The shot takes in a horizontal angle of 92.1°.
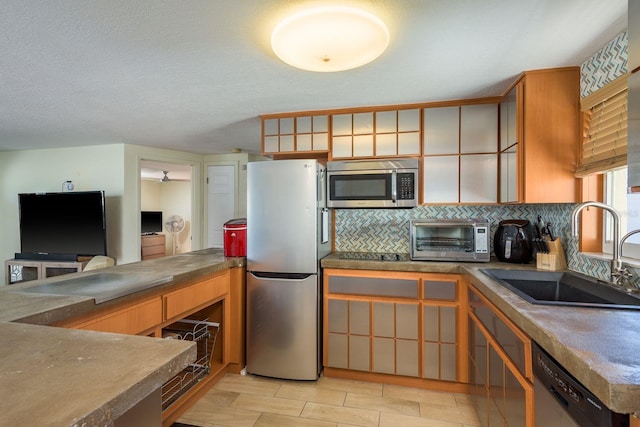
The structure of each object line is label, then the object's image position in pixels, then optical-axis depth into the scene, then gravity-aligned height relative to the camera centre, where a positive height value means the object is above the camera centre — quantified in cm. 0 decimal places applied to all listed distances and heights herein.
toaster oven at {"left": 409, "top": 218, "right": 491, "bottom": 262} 230 -22
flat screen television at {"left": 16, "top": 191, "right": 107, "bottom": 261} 385 -18
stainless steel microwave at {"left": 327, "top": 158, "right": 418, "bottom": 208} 245 +22
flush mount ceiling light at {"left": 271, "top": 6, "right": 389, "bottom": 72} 119 +72
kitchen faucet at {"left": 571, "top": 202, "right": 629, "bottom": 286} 144 -19
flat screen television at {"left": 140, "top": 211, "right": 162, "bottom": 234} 773 -28
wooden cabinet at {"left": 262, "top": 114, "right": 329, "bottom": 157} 269 +68
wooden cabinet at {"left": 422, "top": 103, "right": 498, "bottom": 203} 240 +45
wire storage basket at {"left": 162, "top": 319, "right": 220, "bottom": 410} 205 -113
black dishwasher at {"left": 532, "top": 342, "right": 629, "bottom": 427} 78 -55
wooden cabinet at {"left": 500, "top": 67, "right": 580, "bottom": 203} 190 +48
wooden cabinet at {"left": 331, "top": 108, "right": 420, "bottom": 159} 254 +65
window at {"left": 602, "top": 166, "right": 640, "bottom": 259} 161 +1
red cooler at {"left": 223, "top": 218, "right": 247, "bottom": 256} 267 -24
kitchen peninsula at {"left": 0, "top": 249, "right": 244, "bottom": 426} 57 -36
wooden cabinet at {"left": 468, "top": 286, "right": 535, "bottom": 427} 121 -75
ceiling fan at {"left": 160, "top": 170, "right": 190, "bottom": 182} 650 +82
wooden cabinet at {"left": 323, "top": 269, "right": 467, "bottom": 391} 222 -86
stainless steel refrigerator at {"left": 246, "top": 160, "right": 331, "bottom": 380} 239 -46
